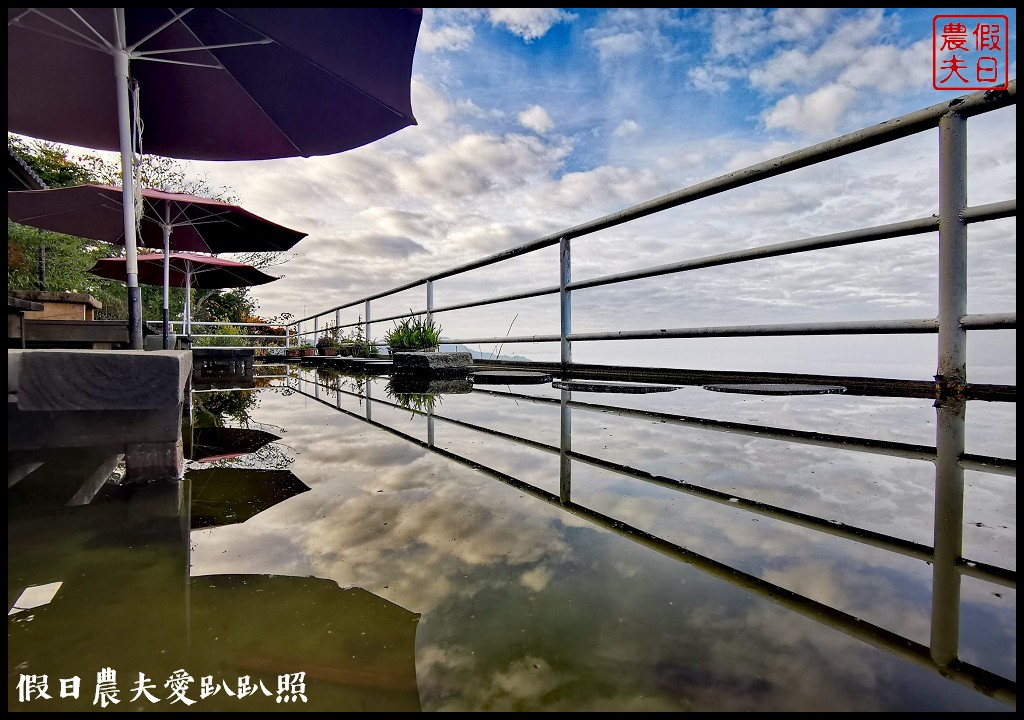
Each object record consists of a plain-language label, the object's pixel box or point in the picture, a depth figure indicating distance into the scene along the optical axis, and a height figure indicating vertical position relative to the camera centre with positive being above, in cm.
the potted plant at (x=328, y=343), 976 +32
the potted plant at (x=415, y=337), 491 +21
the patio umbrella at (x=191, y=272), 663 +130
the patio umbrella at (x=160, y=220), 433 +145
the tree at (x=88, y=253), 812 +209
